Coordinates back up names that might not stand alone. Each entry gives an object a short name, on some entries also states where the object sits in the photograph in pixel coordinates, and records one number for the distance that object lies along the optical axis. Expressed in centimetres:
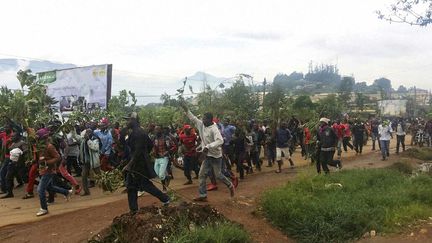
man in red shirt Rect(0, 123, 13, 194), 1114
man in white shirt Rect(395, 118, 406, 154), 1977
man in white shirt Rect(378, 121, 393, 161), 1673
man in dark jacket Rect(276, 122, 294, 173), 1390
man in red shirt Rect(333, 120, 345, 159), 1624
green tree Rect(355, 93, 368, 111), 5278
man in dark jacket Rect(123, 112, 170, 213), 715
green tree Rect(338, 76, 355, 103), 5638
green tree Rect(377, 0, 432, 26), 1107
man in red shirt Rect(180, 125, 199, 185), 1181
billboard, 2098
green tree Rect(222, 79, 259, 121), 2283
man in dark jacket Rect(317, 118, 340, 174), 1091
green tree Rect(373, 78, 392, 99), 16020
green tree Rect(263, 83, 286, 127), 2200
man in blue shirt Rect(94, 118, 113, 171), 1200
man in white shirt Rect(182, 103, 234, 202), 862
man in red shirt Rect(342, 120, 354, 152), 1858
